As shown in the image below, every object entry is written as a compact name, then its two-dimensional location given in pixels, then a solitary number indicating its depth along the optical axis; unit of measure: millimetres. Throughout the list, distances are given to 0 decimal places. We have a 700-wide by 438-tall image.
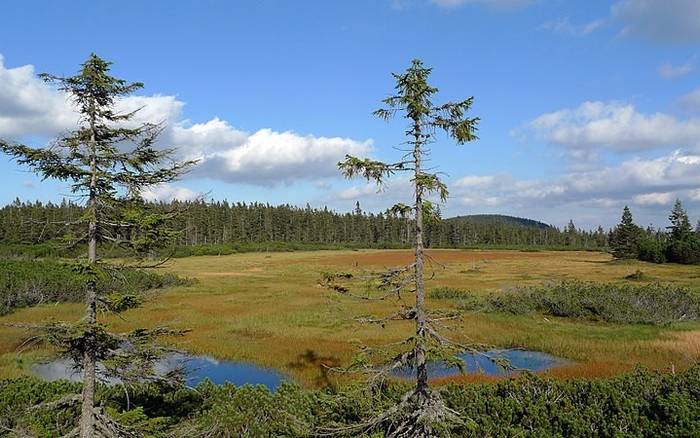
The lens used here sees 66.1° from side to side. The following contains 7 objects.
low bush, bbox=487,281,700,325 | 34719
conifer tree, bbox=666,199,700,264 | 77375
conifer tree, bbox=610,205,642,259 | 86519
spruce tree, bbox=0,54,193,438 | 9820
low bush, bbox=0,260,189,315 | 39272
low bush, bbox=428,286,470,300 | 45312
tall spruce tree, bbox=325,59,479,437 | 10188
